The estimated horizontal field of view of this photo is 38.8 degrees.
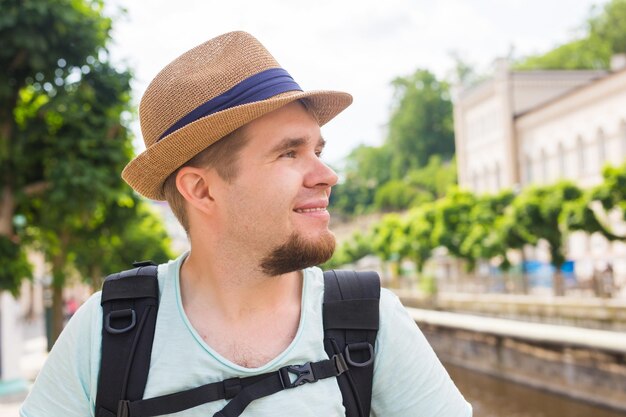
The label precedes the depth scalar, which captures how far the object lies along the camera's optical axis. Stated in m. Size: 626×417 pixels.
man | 1.73
